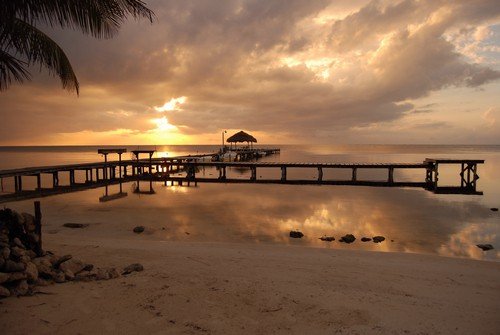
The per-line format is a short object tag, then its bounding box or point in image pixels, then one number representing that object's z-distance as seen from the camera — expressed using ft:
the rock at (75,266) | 20.77
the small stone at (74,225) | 42.79
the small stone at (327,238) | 38.99
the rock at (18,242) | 20.77
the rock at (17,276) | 17.51
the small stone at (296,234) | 40.22
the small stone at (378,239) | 38.71
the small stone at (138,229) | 40.57
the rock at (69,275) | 20.02
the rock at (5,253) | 17.87
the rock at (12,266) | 17.72
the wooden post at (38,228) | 22.11
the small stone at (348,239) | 38.23
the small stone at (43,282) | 18.73
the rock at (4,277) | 16.98
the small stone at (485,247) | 36.29
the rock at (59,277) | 19.51
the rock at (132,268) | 22.09
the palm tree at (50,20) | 17.26
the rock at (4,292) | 16.72
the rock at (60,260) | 21.17
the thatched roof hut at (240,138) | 176.14
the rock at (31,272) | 18.36
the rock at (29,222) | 22.81
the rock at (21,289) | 17.24
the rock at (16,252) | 19.00
